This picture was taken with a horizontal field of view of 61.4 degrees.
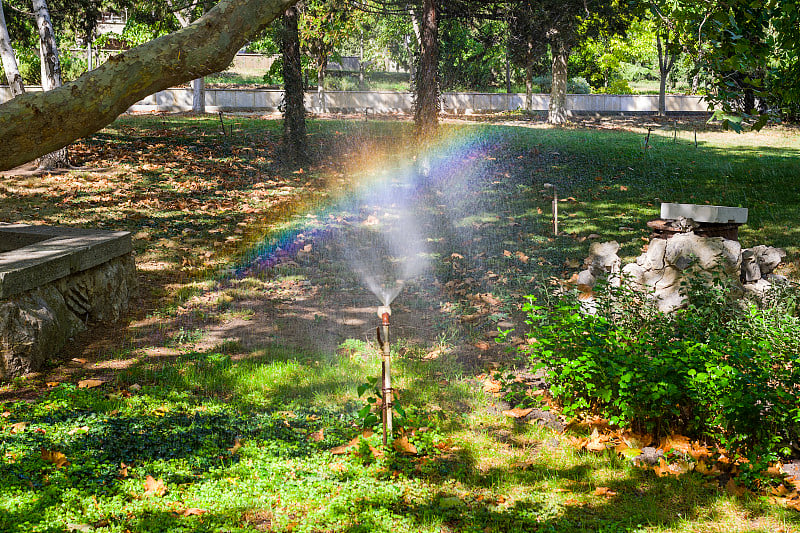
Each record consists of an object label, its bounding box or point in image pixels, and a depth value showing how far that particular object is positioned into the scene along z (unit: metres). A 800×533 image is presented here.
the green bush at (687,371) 4.56
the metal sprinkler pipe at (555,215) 11.47
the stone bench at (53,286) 6.08
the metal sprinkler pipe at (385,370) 4.80
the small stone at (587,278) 8.30
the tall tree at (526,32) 18.05
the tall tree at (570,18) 17.34
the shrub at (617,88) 45.06
